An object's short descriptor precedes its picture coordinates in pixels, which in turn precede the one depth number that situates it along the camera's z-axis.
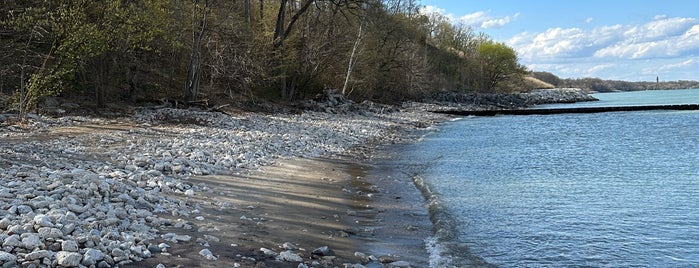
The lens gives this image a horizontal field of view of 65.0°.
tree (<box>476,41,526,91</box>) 91.56
